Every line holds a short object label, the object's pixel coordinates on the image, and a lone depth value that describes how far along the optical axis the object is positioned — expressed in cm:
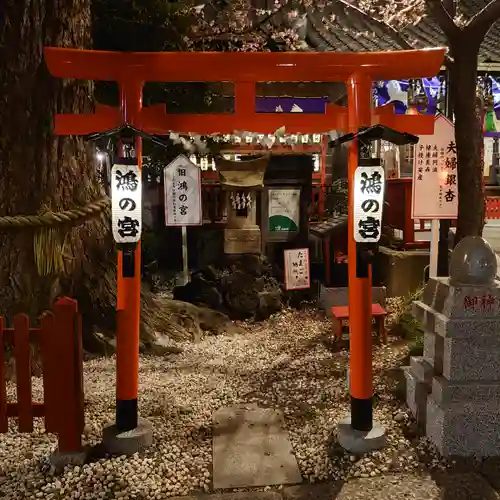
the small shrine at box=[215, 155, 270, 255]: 1055
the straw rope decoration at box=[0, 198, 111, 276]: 507
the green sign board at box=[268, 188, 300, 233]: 1094
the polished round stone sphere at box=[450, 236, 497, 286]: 417
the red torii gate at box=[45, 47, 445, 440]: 432
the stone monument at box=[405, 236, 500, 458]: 415
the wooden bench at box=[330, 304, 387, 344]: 755
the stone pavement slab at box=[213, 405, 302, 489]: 404
